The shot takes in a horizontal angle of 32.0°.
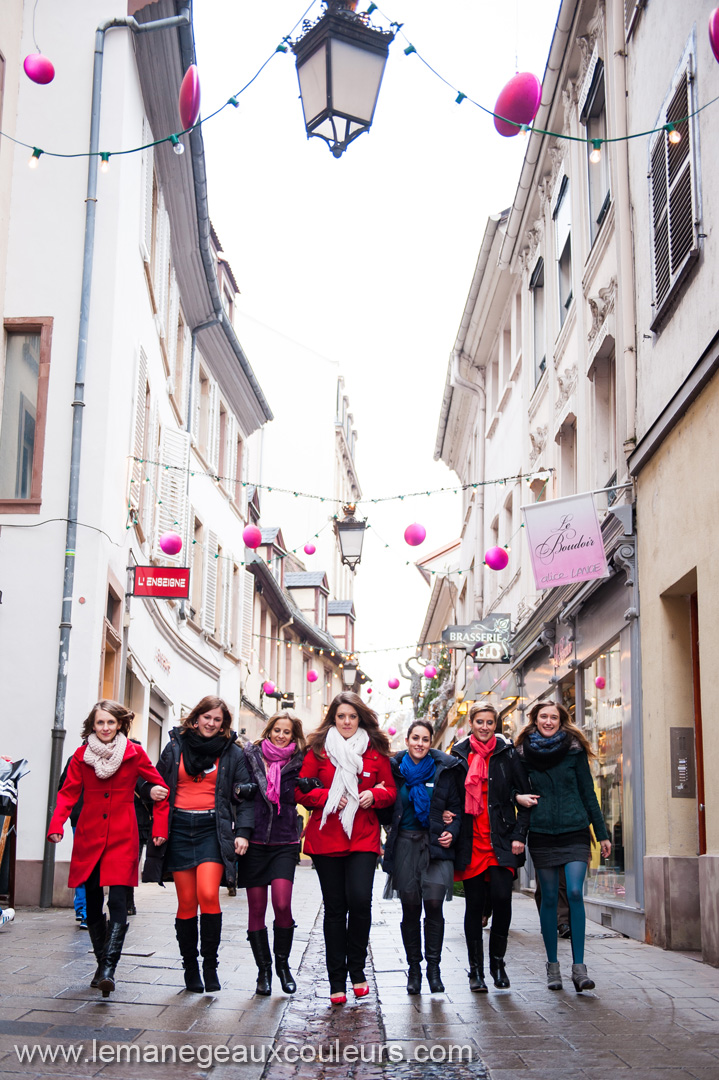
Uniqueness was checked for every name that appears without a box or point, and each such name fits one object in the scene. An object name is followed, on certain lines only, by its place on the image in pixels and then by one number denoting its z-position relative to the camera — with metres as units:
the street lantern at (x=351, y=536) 20.36
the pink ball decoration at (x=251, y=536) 20.53
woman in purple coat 7.61
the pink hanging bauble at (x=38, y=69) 9.11
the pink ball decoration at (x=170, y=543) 17.31
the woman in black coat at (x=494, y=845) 7.86
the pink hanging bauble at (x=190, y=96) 8.12
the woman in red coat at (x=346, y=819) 7.27
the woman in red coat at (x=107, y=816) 7.36
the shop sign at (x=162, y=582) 15.94
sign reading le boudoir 12.21
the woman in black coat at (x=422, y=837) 7.68
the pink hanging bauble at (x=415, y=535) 18.16
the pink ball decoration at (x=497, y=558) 18.08
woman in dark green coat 7.68
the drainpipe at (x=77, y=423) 13.71
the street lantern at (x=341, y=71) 6.54
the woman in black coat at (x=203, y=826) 7.41
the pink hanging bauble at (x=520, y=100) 7.53
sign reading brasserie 19.78
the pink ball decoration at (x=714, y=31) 6.42
